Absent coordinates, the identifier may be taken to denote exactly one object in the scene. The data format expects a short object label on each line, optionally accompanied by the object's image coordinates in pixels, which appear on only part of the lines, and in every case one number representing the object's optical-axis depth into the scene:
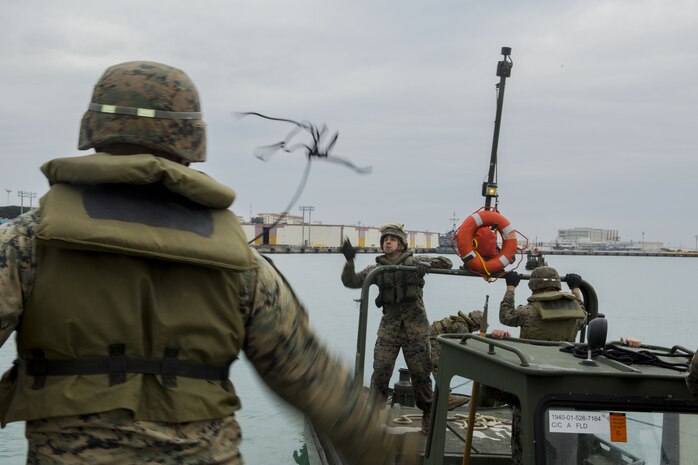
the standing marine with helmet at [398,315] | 7.47
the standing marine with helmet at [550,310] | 6.36
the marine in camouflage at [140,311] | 1.64
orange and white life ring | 6.93
